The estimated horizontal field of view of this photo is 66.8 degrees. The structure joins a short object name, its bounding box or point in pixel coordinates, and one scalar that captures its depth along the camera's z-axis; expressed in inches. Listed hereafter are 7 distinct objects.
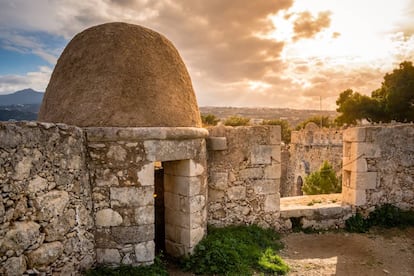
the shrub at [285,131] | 1468.4
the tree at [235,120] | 1257.4
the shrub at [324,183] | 492.7
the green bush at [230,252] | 193.0
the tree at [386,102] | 846.5
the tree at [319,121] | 1665.8
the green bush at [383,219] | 273.4
